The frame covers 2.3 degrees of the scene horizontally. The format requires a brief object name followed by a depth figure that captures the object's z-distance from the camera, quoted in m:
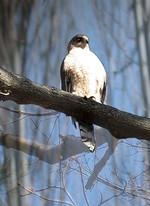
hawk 13.00
